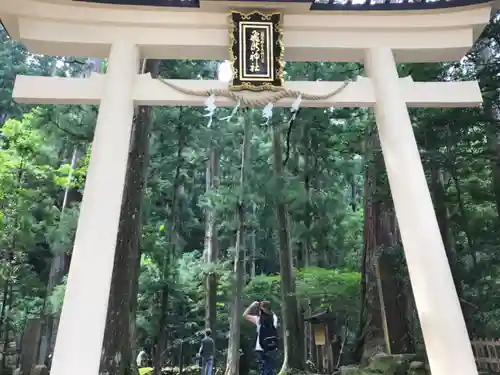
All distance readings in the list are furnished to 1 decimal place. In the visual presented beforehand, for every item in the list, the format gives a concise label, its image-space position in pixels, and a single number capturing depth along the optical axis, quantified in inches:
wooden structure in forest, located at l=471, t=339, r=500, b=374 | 211.8
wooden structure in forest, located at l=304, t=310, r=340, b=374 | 303.3
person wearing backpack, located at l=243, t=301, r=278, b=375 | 192.4
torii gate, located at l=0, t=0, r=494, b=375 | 128.8
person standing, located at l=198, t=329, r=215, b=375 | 257.9
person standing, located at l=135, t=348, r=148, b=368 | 446.5
